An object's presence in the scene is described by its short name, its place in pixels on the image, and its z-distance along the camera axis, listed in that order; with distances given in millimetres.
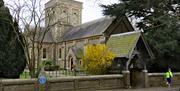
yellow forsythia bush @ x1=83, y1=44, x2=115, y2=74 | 30156
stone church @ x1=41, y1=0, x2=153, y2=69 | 30125
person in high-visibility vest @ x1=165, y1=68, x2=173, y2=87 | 28859
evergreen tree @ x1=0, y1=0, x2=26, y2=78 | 23172
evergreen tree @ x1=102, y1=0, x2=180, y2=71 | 32531
